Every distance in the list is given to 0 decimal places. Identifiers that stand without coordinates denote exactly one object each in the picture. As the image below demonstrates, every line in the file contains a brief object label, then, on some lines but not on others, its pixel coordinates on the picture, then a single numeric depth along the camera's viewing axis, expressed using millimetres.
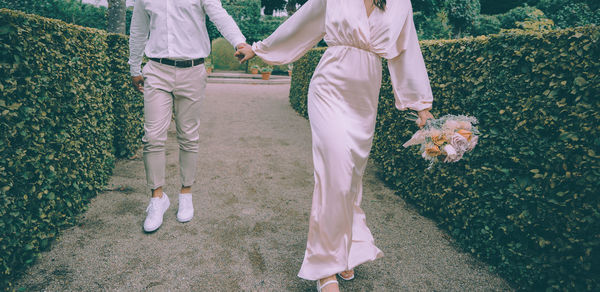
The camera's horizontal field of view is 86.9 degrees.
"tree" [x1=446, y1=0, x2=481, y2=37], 14462
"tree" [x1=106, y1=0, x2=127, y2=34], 6570
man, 2812
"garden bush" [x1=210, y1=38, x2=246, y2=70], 21250
